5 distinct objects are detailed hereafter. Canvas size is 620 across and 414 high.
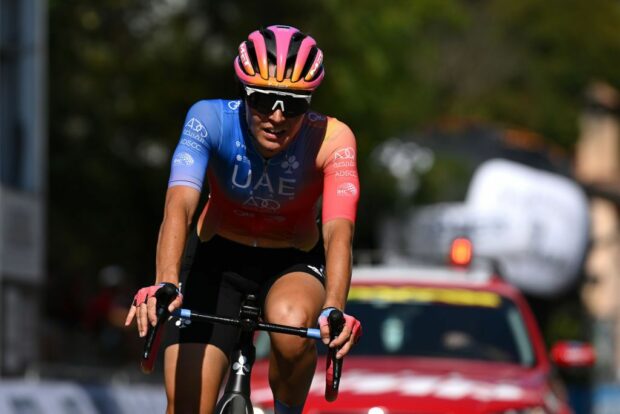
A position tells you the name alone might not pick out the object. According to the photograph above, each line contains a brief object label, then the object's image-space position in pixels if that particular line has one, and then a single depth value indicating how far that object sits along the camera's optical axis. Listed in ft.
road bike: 43.83
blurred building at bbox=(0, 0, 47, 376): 163.53
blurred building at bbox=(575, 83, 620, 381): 375.86
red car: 63.98
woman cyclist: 47.47
